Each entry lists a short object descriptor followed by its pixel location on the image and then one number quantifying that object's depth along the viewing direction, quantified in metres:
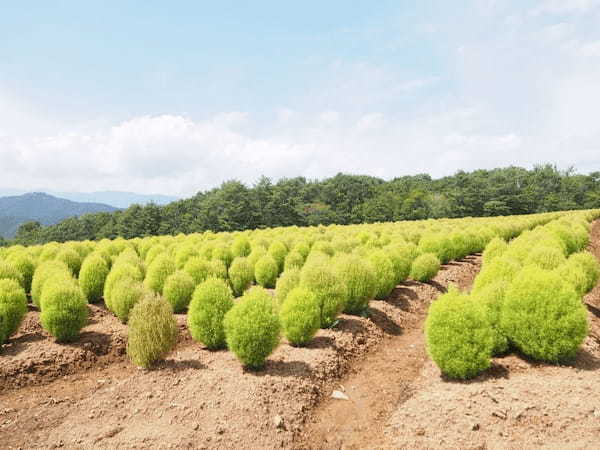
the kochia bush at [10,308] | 7.73
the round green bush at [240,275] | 11.60
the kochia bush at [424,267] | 12.31
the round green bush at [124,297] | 8.88
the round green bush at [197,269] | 10.77
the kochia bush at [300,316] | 6.96
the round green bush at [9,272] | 10.37
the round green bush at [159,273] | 10.69
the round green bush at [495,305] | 6.26
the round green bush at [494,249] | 12.28
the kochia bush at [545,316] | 5.55
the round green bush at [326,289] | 7.91
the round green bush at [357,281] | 8.86
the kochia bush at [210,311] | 6.92
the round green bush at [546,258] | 9.09
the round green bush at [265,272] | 12.38
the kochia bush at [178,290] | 9.53
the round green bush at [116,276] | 9.64
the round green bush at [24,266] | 12.20
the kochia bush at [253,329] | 6.05
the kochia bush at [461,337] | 5.59
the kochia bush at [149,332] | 6.45
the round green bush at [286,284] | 8.55
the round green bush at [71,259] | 13.33
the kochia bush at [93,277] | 10.98
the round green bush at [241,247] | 16.38
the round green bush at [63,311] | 7.78
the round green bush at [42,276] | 9.72
